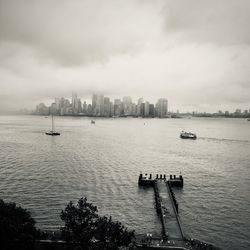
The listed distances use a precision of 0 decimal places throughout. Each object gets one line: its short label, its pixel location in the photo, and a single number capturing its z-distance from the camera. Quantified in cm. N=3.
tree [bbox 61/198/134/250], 2819
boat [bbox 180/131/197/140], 18330
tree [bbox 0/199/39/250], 2841
